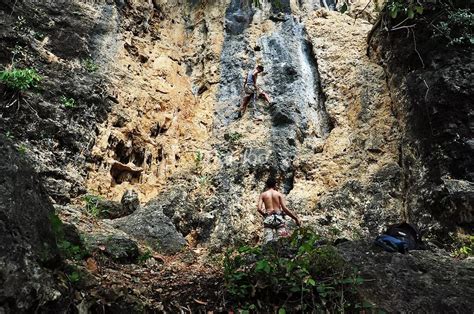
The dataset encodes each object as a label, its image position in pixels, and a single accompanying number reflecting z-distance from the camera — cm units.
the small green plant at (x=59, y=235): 348
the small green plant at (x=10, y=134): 762
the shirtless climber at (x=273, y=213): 694
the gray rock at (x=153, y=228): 755
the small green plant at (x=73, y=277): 347
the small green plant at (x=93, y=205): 768
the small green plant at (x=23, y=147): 750
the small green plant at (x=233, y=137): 1022
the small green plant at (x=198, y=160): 973
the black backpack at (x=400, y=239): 515
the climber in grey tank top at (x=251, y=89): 1102
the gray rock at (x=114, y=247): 572
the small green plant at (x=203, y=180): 941
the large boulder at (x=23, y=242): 273
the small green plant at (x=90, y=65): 998
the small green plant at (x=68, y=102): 888
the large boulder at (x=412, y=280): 419
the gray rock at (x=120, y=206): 797
